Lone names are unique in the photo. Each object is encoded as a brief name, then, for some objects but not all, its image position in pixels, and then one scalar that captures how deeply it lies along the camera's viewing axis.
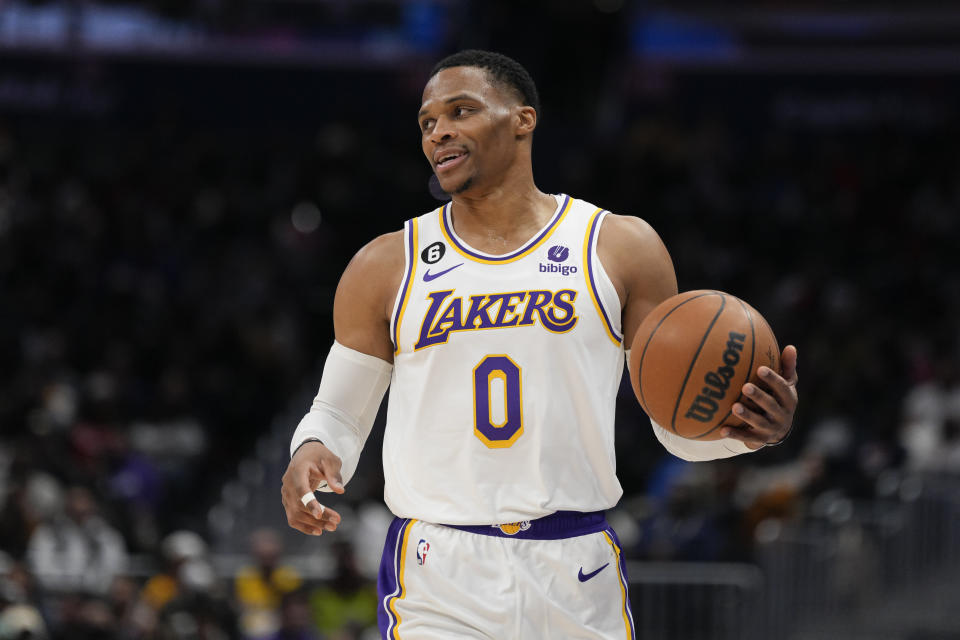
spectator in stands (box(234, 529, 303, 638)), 19.73
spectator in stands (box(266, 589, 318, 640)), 18.25
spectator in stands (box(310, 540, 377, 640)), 19.39
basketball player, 7.92
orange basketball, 7.65
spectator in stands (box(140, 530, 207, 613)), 19.08
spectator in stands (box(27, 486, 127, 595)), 20.87
